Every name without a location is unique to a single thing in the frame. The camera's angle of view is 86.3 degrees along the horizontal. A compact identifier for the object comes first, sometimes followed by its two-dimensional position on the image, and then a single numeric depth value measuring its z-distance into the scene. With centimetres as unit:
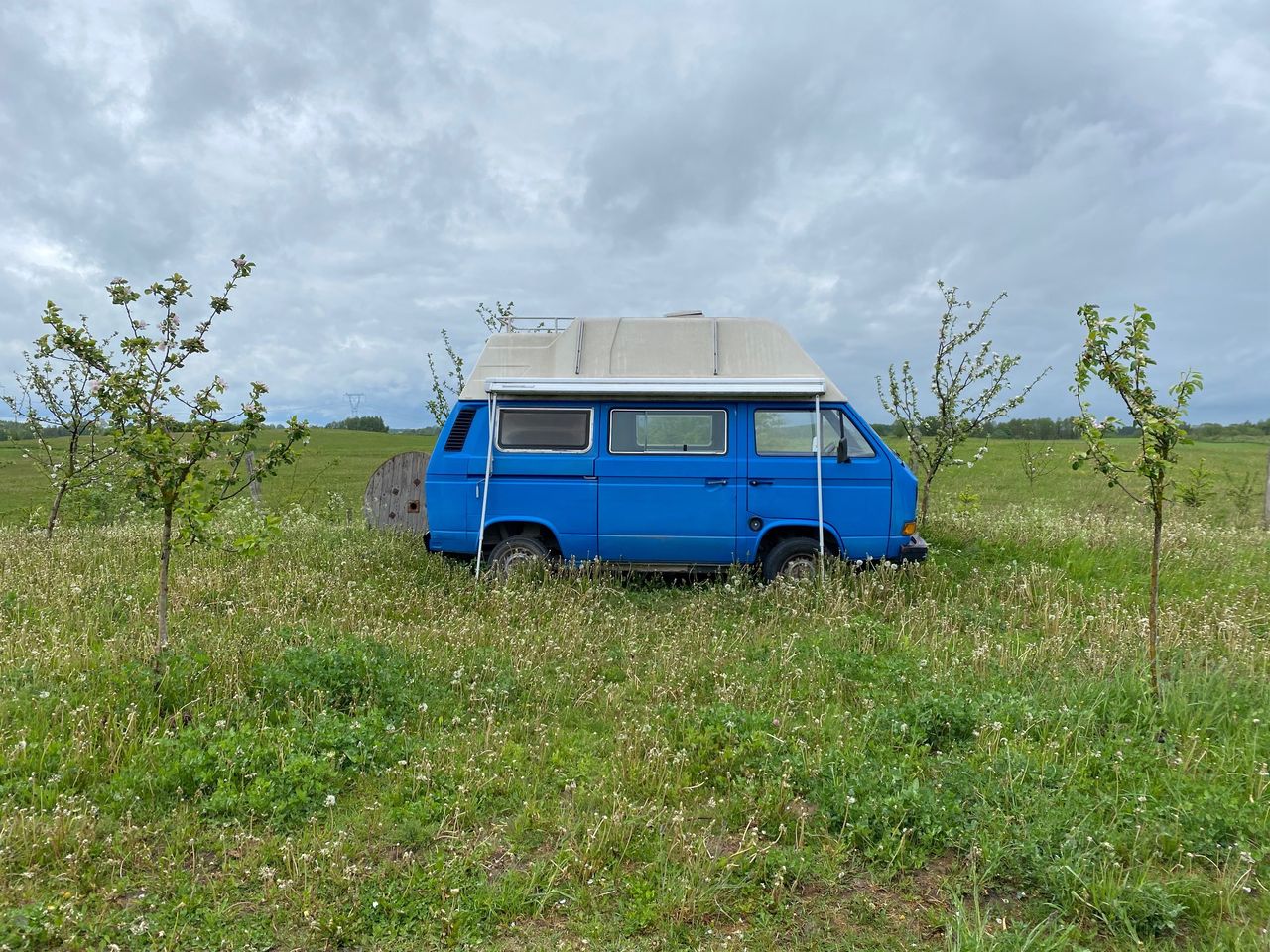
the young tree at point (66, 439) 929
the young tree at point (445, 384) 1149
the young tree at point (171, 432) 433
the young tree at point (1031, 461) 1391
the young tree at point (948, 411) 953
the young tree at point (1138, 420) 427
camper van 733
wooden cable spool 1114
